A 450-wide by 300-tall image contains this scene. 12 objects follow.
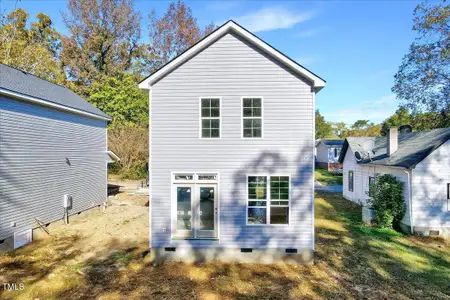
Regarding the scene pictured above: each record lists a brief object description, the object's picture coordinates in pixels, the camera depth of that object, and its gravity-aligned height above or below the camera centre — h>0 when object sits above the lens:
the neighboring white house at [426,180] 12.57 -1.40
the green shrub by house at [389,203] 13.31 -2.63
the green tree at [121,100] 33.44 +6.66
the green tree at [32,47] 25.43 +11.21
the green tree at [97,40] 33.25 +14.71
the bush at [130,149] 29.14 +0.37
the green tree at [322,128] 69.19 +6.05
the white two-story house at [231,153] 9.39 -0.05
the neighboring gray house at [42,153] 10.95 -0.02
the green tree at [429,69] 20.53 +6.72
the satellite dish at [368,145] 18.98 +0.43
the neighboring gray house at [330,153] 40.72 -0.29
